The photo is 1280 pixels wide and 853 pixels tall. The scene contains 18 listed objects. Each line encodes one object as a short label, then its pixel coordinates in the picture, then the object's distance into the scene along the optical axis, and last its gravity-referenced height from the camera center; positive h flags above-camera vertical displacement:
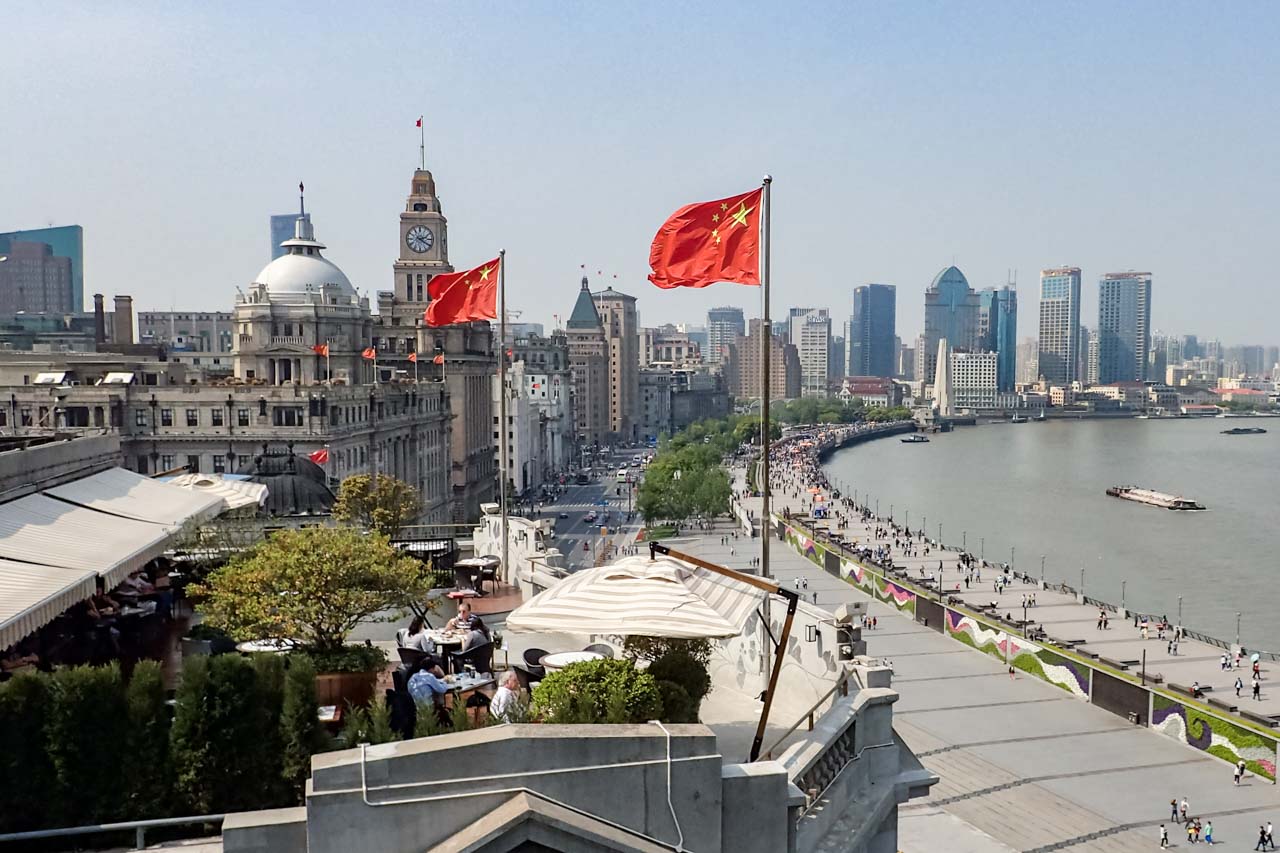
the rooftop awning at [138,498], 17.98 -2.54
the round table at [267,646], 14.39 -3.92
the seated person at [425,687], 11.42 -3.51
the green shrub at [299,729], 9.85 -3.42
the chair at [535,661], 12.57 -3.78
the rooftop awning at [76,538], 13.96 -2.57
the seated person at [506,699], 9.55 -3.44
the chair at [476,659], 14.16 -3.99
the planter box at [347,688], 13.19 -4.06
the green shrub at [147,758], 9.54 -3.57
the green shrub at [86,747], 9.34 -3.41
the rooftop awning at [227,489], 22.80 -2.94
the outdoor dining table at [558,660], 12.09 -3.42
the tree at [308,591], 14.06 -3.12
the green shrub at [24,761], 9.20 -3.47
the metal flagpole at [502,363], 22.29 -0.10
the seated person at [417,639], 14.51 -3.83
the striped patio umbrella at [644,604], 10.55 -2.52
